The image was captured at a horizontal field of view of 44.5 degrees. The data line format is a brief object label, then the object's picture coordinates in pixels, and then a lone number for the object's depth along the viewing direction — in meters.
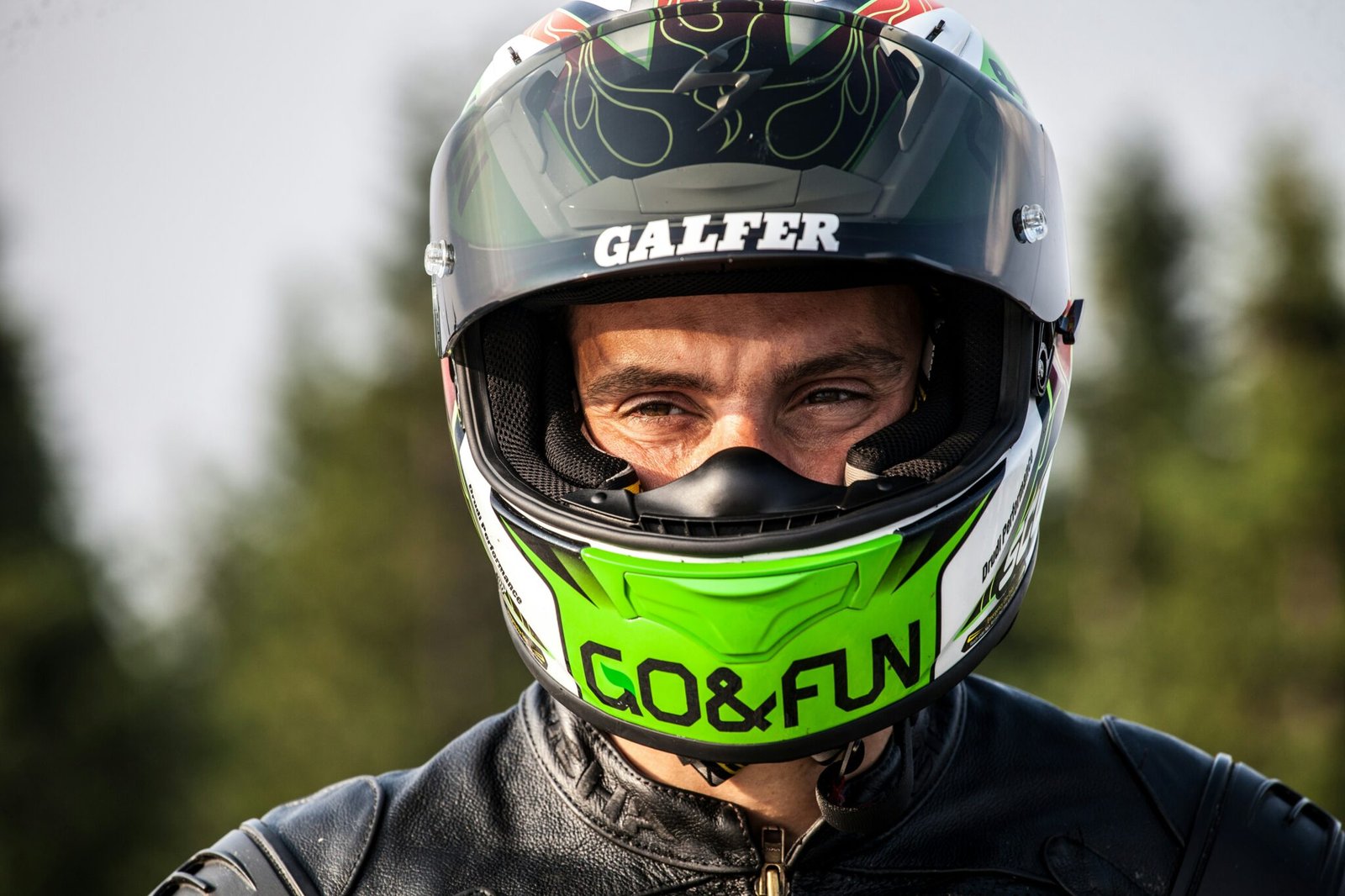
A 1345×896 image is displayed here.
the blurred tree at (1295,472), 23.66
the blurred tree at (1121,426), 36.69
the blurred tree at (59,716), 20.12
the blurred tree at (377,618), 28.27
